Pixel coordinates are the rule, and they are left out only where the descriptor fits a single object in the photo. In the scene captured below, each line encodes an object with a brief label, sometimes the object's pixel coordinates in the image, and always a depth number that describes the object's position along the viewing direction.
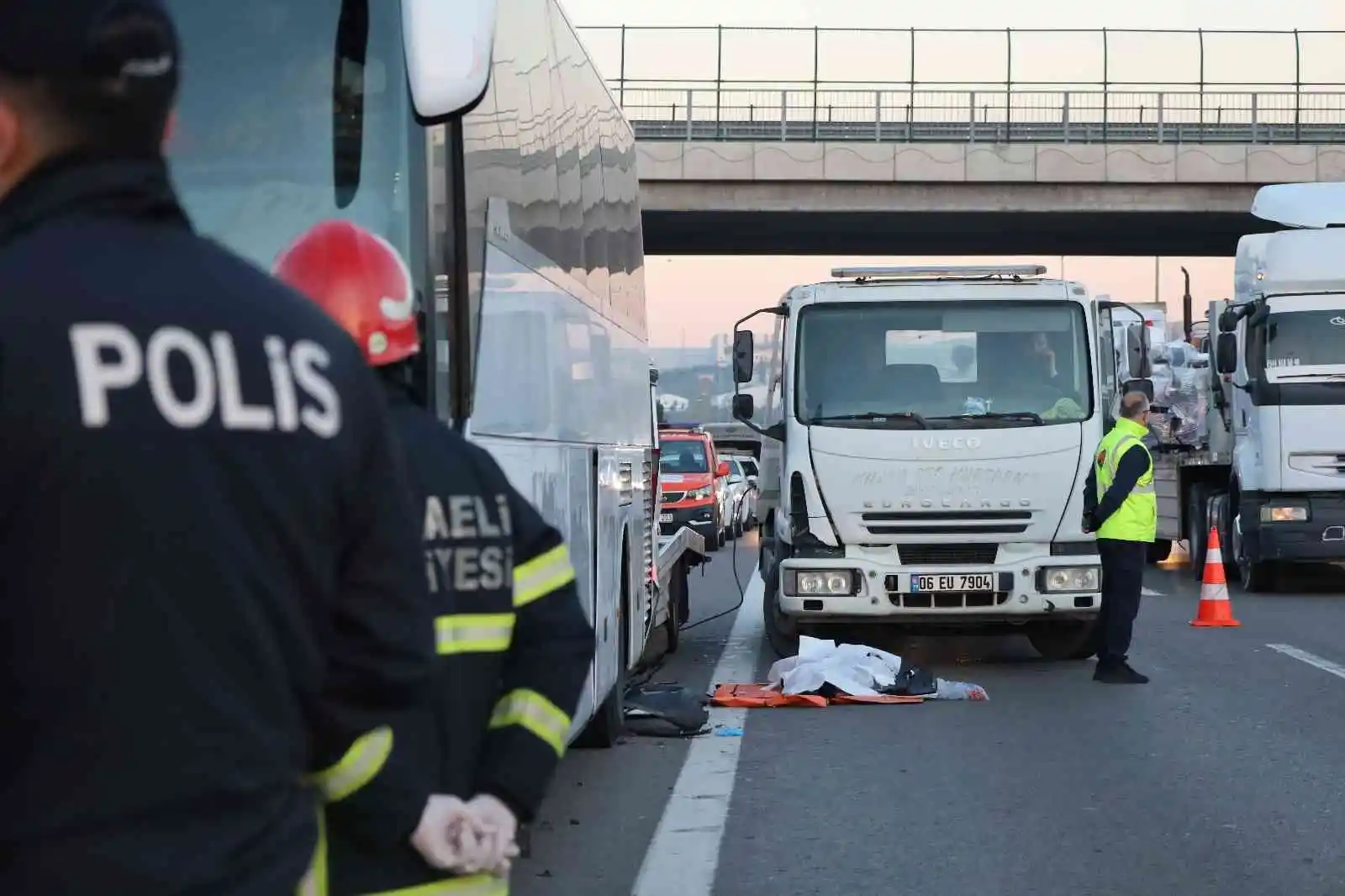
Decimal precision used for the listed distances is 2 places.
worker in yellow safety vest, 13.25
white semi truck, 21.27
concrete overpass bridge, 46.41
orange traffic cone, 17.86
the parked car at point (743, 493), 41.28
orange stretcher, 12.29
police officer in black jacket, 2.20
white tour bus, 5.91
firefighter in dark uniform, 2.92
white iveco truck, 14.12
